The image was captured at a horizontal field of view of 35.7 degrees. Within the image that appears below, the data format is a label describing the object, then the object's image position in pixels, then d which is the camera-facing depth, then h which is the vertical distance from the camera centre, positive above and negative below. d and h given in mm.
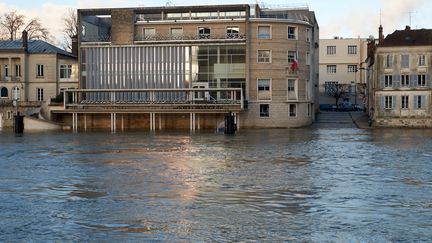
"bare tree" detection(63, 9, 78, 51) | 98562 +10699
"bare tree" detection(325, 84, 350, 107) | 107144 +1338
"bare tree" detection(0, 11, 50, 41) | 96062 +10572
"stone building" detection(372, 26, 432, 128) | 67500 +1671
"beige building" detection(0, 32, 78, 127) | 74438 +3059
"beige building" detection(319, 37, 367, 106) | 114125 +6279
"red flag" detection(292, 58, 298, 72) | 69250 +3354
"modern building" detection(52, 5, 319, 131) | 68438 +3171
